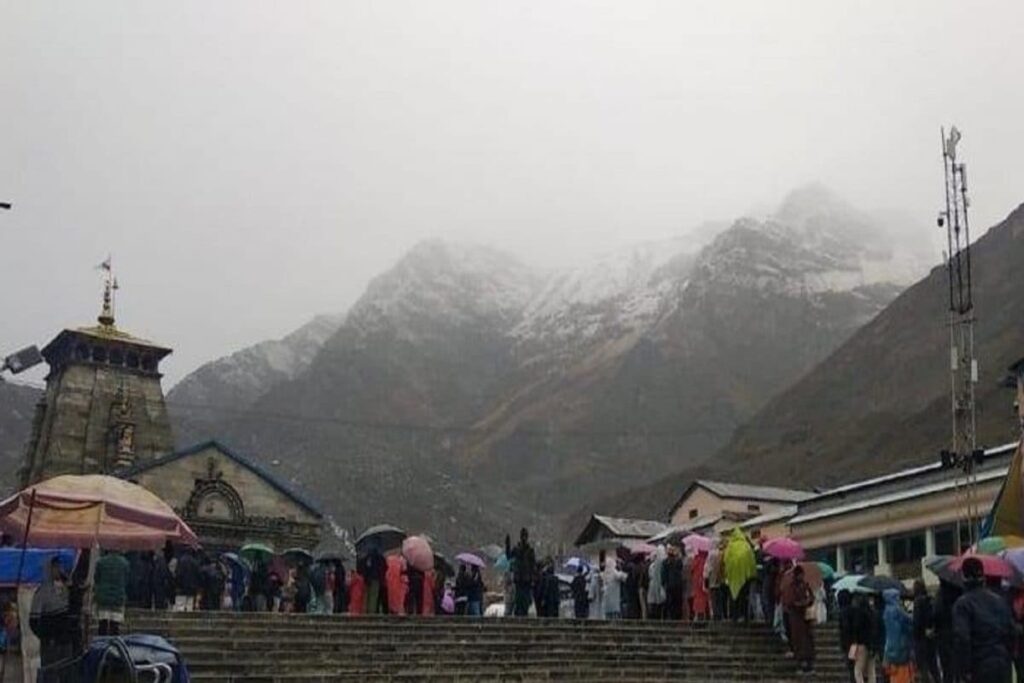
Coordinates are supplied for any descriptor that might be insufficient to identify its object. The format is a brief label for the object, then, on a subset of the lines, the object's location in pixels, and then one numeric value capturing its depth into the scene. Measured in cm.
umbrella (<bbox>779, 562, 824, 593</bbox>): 1886
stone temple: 3966
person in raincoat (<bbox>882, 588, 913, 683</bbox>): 1545
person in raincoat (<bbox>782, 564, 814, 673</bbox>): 1861
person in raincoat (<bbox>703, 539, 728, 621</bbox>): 2162
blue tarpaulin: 1348
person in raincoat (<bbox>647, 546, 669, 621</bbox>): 2234
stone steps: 1669
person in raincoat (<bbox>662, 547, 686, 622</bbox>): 2244
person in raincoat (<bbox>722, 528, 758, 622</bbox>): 2109
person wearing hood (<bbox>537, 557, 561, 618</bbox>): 2320
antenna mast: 2736
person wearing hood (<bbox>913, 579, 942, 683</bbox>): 1459
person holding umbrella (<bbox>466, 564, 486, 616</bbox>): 2330
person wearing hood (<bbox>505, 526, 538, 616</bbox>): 2280
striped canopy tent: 1399
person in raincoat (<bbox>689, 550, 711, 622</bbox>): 2206
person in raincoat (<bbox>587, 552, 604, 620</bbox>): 2358
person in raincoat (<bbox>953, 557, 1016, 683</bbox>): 927
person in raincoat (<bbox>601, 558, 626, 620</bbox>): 2314
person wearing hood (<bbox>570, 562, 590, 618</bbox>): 2405
